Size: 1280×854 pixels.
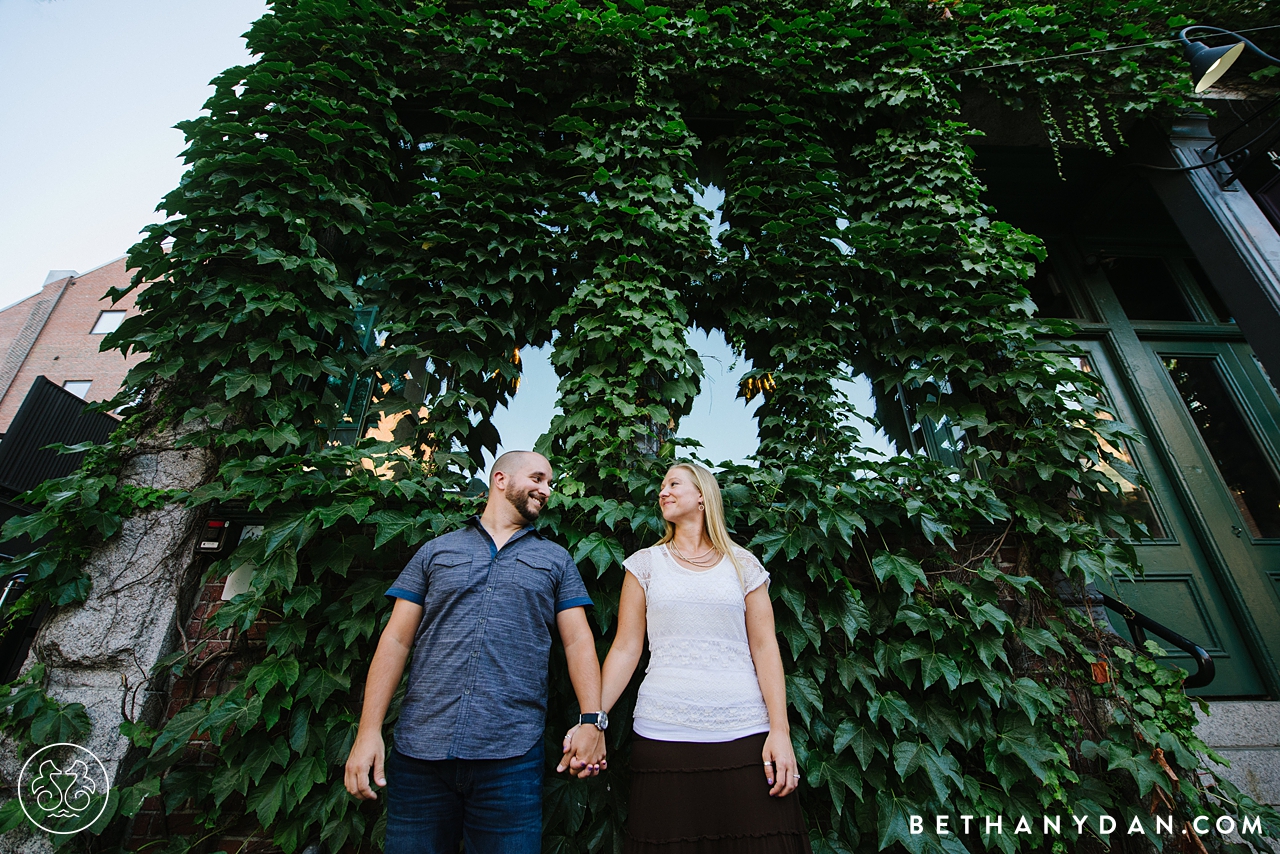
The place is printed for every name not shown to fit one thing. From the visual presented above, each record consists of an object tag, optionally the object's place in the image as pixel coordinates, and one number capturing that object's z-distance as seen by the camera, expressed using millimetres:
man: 1584
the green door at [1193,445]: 3316
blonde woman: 1503
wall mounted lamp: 3254
